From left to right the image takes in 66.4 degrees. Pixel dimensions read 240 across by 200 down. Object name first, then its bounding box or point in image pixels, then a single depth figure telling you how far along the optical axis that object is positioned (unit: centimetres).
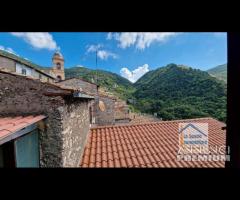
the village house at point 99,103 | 979
